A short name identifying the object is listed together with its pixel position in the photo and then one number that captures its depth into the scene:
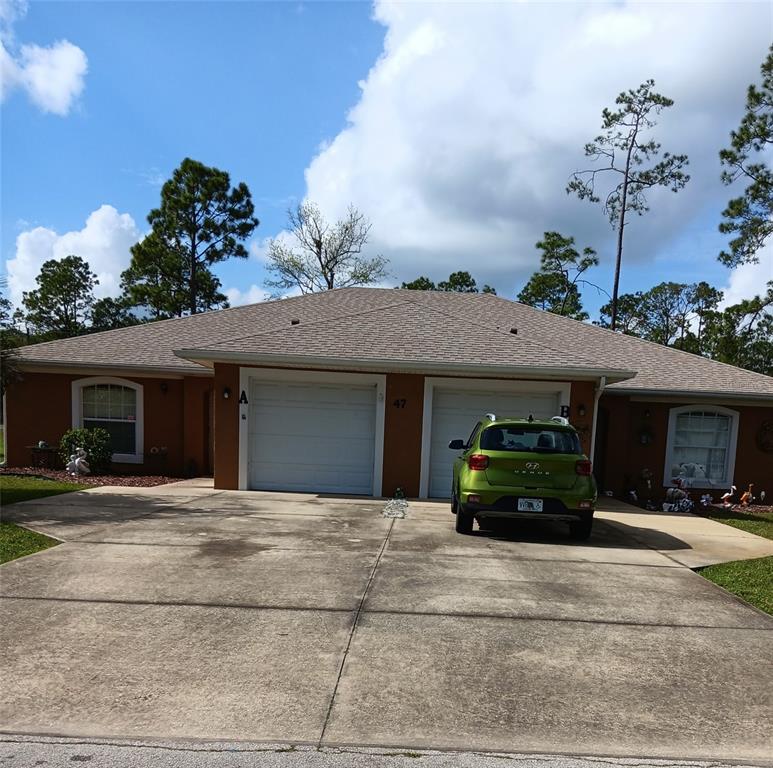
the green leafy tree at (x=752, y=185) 20.33
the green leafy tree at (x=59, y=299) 43.09
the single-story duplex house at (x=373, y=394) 11.81
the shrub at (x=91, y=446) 13.91
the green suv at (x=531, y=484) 7.94
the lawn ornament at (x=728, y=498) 13.99
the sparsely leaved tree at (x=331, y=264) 35.03
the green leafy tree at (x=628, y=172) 26.72
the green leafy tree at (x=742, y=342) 29.72
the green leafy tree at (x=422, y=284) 45.44
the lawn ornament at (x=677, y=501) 12.60
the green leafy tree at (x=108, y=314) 44.84
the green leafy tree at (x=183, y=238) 33.50
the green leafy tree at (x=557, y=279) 36.44
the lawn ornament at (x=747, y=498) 14.07
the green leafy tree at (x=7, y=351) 10.91
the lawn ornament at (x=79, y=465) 13.54
